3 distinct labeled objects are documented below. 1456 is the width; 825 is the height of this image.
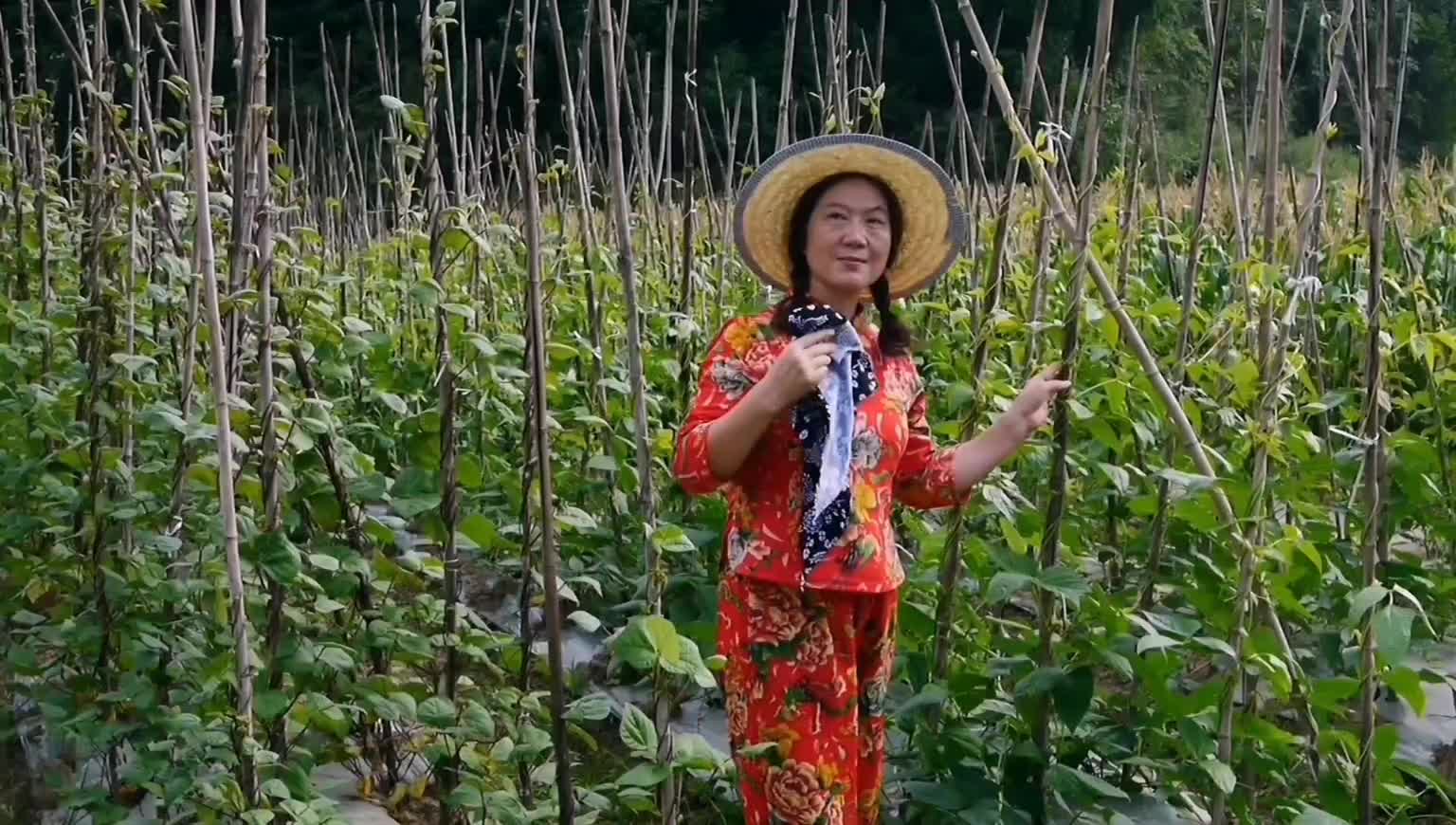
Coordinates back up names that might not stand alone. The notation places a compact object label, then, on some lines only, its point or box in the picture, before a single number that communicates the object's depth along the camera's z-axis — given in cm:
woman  193
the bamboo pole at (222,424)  188
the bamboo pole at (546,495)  188
